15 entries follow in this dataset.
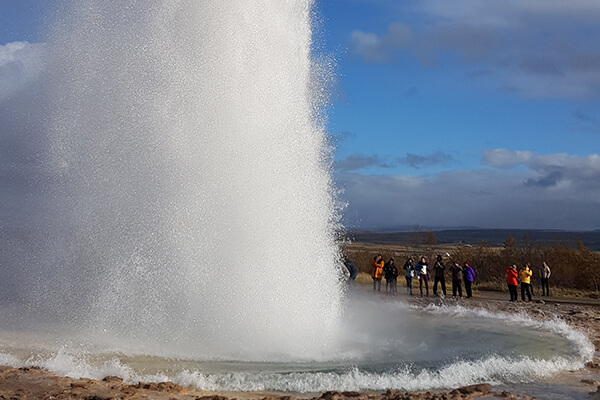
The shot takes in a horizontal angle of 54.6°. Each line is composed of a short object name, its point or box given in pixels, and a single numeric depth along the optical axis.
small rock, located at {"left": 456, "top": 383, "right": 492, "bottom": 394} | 7.48
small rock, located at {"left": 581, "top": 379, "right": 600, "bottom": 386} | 8.11
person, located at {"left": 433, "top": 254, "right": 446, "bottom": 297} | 21.03
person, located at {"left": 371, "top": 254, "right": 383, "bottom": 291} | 22.28
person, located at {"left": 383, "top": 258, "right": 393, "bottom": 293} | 22.33
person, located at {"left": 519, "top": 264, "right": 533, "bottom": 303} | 19.94
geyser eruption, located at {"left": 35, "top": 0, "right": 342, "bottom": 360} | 10.18
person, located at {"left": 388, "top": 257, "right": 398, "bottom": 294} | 22.07
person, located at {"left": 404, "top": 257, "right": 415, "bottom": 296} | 21.94
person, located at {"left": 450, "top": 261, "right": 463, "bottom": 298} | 20.52
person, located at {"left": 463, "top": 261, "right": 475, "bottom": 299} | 20.69
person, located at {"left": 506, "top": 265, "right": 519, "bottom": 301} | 19.89
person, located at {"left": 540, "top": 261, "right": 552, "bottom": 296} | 22.44
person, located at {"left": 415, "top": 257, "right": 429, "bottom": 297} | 21.61
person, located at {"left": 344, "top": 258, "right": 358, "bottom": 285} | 20.53
